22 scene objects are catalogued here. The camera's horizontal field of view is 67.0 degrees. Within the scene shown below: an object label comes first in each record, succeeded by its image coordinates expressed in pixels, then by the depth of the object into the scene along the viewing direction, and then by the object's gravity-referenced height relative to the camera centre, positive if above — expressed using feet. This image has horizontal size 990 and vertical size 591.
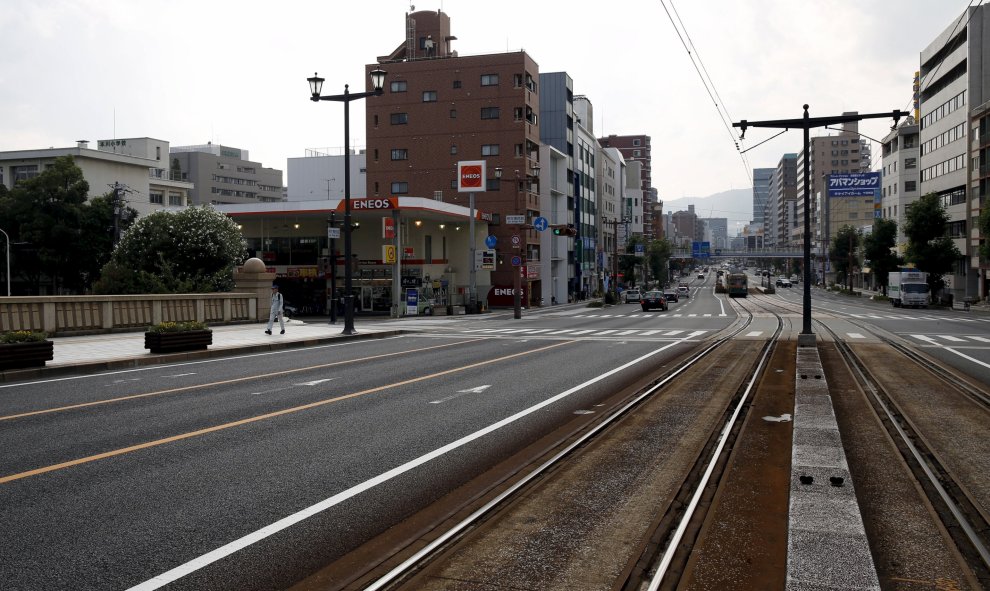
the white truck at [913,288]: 207.72 -5.58
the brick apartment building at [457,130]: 226.38 +44.79
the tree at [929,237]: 223.30 +9.24
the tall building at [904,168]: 329.93 +44.32
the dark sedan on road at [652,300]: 189.67 -7.24
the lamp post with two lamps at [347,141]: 90.07 +17.36
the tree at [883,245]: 263.70 +8.34
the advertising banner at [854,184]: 306.96 +35.56
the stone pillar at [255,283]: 107.76 -0.71
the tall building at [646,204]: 592.19 +56.31
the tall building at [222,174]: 436.76 +63.48
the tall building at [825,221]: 546.26 +36.94
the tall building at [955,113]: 235.20 +53.22
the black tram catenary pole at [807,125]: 75.15 +14.70
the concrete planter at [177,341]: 65.10 -5.51
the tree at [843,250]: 400.10 +10.82
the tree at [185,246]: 148.36 +6.61
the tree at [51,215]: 192.85 +17.15
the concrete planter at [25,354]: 52.29 -5.20
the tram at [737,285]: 299.58 -5.77
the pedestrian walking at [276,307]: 87.92 -3.56
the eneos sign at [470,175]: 188.96 +25.38
